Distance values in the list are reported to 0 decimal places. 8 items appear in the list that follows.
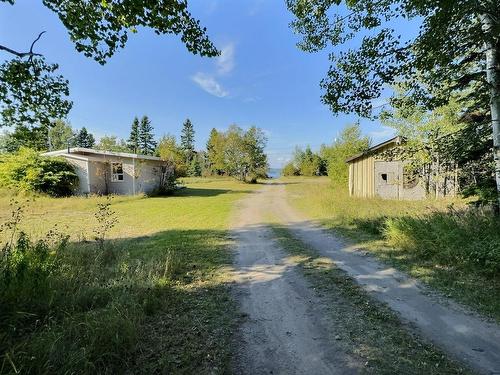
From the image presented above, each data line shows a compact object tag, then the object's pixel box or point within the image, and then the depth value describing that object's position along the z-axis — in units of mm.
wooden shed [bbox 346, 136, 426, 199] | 18234
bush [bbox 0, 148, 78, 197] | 19516
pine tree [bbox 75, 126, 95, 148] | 64062
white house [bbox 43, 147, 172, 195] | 21891
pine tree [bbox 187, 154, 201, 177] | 59050
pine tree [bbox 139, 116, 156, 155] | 72062
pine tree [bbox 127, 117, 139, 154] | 70812
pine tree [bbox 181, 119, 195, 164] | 79375
